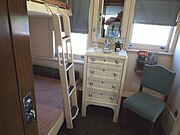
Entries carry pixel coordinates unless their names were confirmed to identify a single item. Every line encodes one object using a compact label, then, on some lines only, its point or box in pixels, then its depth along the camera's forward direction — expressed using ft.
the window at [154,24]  6.60
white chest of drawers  6.02
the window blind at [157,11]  6.53
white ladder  4.58
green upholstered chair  5.41
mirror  7.06
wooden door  1.52
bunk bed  4.23
